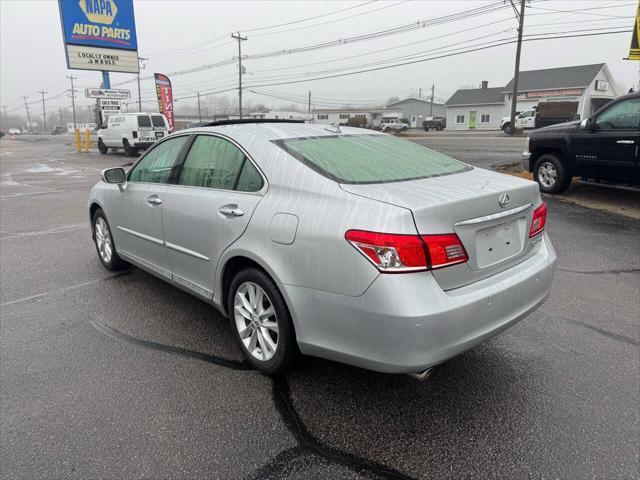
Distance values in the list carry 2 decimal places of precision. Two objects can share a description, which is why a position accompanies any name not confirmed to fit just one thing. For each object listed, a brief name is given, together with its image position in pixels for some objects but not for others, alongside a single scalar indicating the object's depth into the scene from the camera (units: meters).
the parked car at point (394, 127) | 48.79
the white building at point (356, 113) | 80.76
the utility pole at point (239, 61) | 54.88
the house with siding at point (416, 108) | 83.62
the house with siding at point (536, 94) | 50.31
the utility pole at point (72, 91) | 97.34
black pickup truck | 7.73
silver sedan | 2.33
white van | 22.66
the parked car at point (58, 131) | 91.31
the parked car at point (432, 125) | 60.81
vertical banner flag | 31.27
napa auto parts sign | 25.00
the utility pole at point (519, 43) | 32.39
